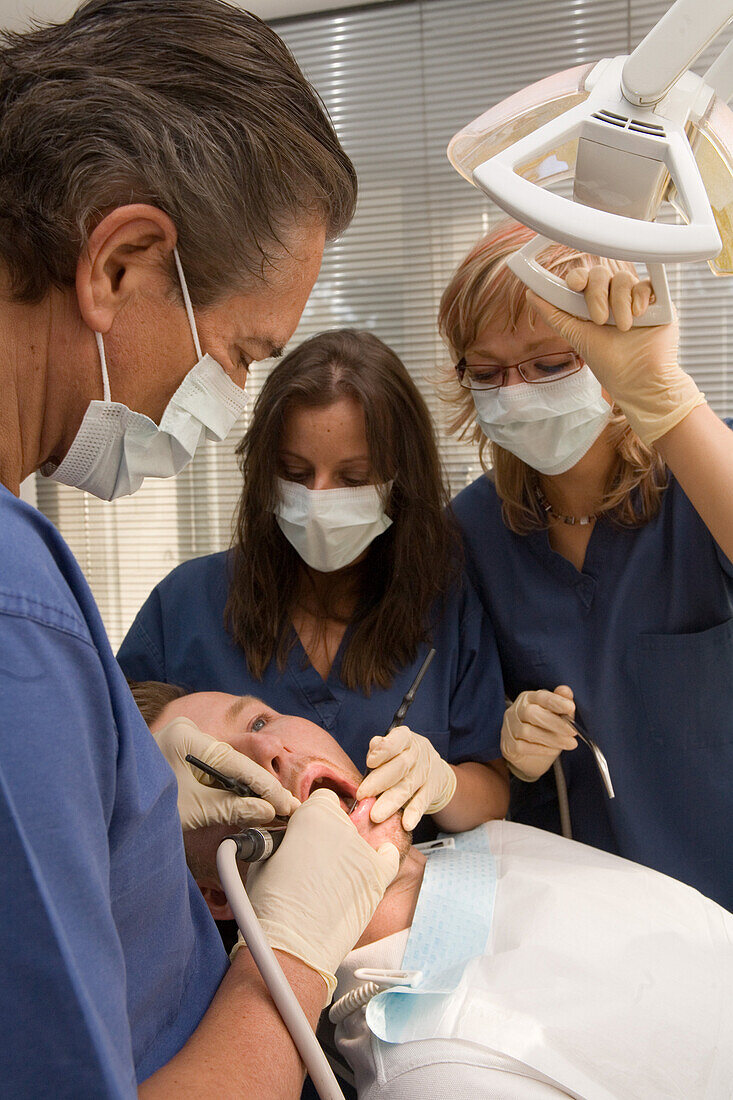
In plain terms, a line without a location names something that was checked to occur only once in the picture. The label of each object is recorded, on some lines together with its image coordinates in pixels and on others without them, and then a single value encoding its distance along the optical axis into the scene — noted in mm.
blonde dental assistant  1541
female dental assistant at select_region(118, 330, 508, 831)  1686
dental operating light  923
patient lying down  1070
